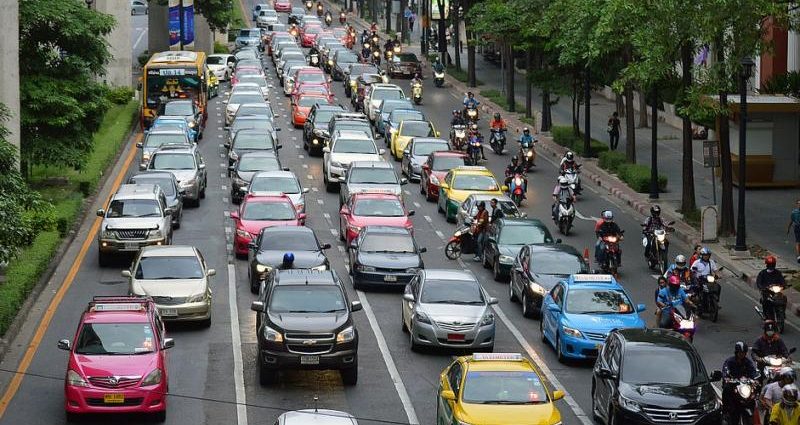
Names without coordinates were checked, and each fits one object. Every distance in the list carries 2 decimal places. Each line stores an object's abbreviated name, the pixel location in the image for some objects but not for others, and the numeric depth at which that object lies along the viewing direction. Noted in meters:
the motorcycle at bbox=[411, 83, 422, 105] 76.88
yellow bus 65.56
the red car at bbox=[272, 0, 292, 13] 150.88
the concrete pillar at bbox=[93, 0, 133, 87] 76.06
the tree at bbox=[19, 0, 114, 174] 47.50
